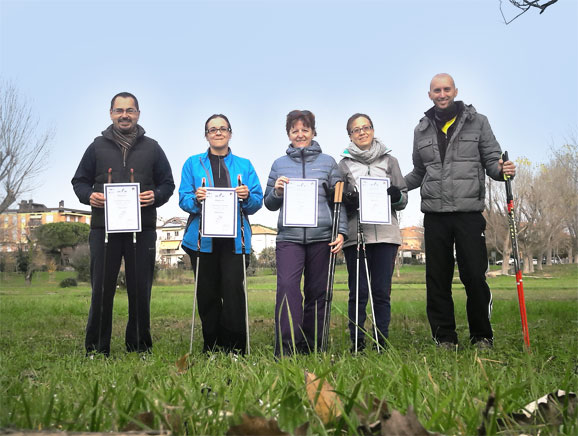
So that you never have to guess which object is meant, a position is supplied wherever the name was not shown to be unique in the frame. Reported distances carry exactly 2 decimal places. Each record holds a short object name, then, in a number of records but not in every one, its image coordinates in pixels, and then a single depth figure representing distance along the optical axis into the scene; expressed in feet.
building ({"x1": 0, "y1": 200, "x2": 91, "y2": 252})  139.64
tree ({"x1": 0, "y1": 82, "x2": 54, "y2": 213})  82.41
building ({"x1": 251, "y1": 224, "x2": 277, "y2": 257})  249.34
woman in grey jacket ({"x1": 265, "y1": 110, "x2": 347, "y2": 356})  17.10
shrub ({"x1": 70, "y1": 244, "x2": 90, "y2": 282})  134.72
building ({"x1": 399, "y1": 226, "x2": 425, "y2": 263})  241.12
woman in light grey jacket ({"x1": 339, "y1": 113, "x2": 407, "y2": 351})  17.89
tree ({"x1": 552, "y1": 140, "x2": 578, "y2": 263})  105.75
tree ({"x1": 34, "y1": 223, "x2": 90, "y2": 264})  187.32
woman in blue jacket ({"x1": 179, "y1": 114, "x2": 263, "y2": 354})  18.06
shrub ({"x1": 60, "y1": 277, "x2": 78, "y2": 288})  128.57
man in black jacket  18.30
